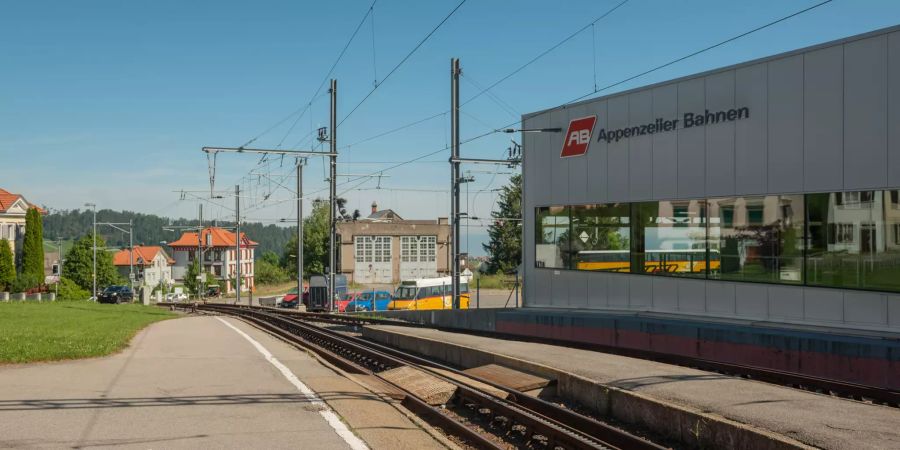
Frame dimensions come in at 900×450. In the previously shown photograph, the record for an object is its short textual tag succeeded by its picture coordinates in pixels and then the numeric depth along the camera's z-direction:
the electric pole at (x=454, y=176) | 31.33
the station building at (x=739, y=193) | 16.22
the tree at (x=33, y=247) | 76.69
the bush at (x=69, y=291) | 76.94
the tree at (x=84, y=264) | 111.50
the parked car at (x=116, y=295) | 66.25
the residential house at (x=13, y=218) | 88.50
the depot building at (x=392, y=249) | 95.00
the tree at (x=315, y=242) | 126.31
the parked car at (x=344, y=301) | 56.04
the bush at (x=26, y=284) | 70.19
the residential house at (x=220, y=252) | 152.71
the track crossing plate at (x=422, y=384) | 12.62
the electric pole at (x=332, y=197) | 40.90
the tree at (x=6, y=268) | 71.69
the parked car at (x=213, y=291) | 109.44
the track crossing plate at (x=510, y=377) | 13.20
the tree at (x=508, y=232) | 93.00
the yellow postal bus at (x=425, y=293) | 50.69
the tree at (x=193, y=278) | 99.55
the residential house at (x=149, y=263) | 155.12
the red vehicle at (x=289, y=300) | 69.29
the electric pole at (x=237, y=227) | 61.97
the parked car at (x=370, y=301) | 54.31
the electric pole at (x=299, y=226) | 50.04
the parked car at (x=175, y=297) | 99.14
